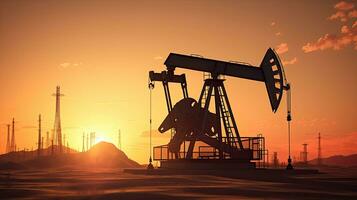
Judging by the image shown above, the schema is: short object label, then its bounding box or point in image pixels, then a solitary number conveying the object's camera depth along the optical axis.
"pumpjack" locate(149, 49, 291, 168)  31.98
